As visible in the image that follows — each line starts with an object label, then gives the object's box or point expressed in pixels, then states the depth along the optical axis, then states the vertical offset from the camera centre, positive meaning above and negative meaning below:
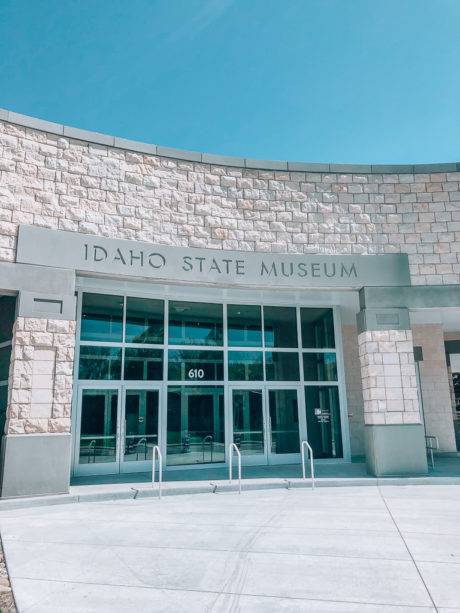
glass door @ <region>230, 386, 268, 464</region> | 12.78 -0.22
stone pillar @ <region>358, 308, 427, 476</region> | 10.78 +0.38
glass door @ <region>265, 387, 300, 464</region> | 13.02 -0.28
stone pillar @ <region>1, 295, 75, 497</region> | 8.72 +0.23
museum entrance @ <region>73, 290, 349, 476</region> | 11.79 +0.87
